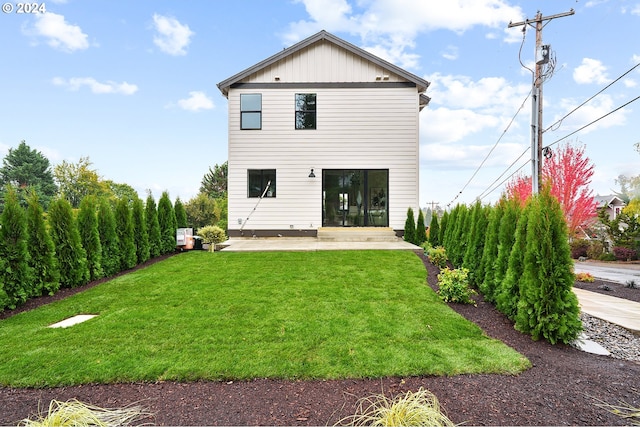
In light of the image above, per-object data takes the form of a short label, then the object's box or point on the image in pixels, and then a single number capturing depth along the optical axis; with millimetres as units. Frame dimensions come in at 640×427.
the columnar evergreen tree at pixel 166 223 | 10125
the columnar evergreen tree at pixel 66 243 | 6309
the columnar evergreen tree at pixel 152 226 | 9461
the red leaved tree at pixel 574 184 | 15766
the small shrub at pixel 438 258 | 7805
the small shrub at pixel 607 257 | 14523
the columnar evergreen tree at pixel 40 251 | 5762
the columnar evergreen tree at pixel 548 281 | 3674
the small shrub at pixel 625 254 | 14297
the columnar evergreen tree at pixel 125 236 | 8008
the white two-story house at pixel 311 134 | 13109
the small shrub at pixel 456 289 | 5094
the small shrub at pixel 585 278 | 8154
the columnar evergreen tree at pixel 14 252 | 5230
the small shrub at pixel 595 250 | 15216
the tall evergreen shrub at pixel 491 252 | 5086
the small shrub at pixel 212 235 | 11227
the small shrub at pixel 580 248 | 15789
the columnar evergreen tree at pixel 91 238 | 6836
